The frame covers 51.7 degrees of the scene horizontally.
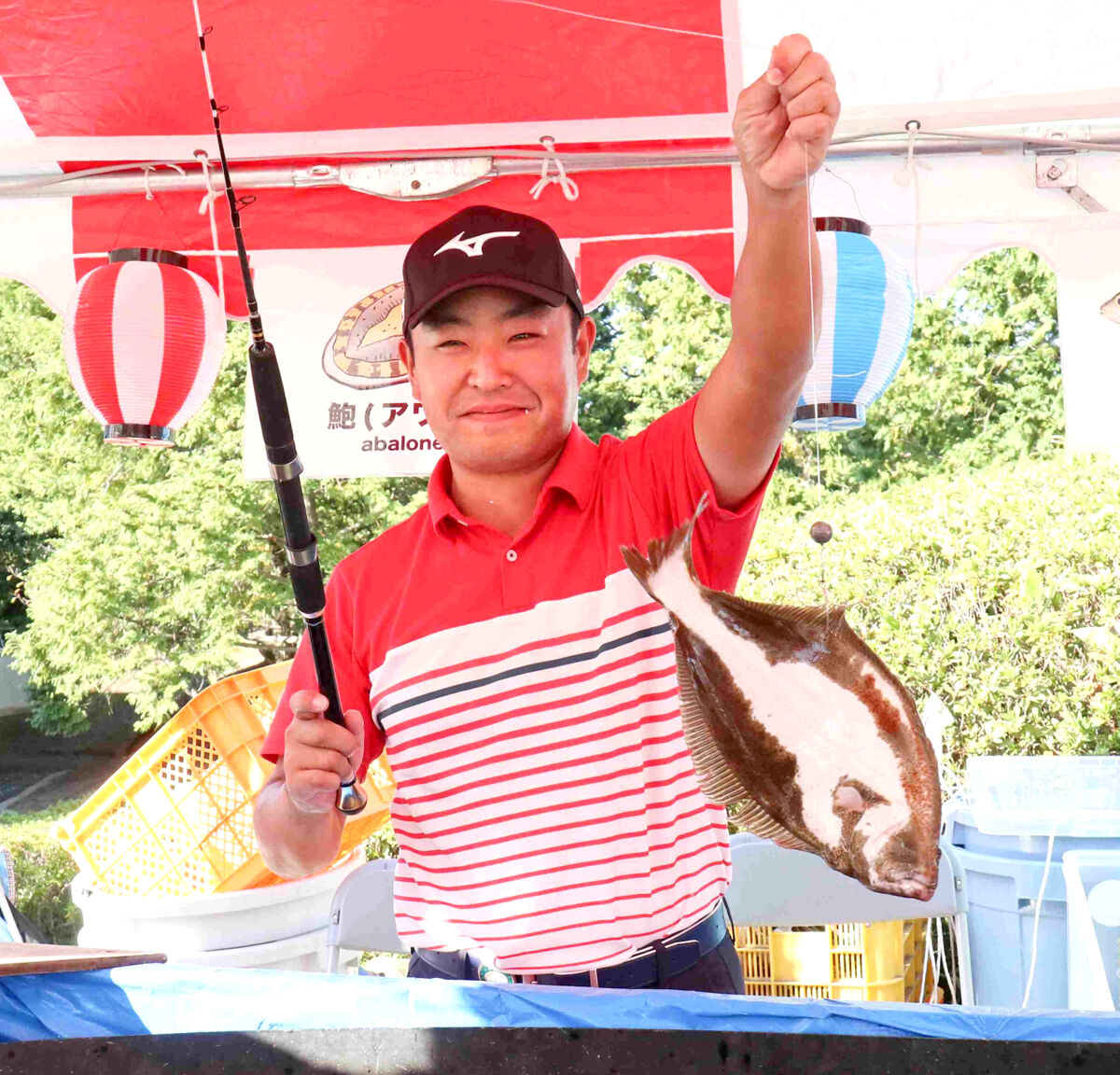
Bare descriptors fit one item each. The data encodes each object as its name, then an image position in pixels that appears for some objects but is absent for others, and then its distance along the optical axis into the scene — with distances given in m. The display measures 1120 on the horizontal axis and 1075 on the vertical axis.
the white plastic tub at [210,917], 3.55
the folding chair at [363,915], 3.41
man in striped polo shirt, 1.78
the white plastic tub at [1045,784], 3.50
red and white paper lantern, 3.44
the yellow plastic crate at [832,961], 3.67
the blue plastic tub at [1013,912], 3.11
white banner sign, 3.70
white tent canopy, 2.53
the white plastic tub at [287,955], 3.50
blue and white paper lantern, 3.16
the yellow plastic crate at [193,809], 3.72
